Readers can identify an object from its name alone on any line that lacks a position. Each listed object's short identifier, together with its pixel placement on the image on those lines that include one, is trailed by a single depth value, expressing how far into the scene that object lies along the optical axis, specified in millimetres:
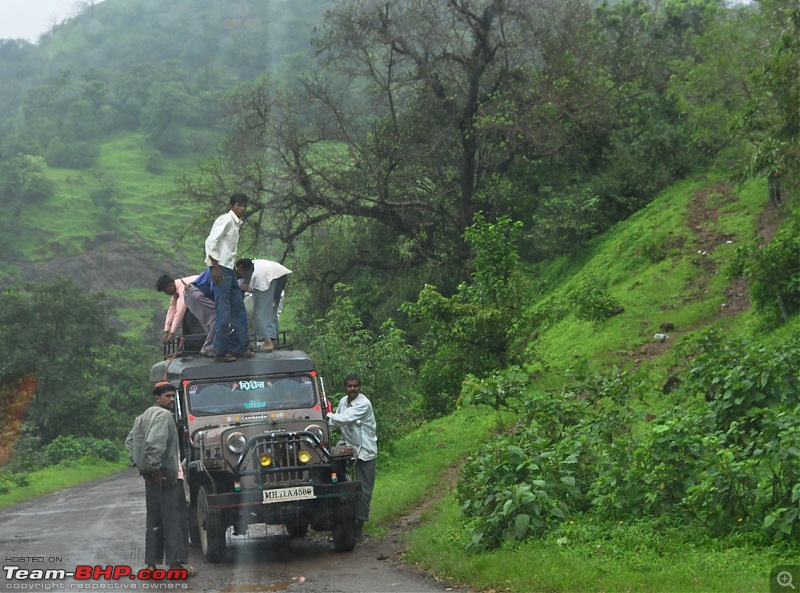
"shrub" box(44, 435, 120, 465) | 34375
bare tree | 28812
